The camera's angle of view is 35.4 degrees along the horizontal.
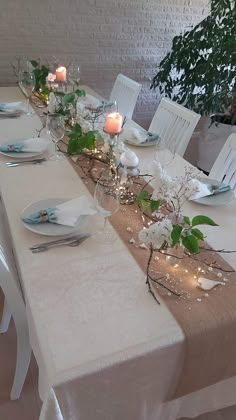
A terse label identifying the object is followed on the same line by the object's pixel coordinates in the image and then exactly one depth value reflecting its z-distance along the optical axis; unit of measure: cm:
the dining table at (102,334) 70
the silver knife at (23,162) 143
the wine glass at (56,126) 143
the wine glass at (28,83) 219
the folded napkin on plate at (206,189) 119
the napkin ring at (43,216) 105
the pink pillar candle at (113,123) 143
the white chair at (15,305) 99
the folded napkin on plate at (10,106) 200
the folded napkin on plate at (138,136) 169
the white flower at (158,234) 84
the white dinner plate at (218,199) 122
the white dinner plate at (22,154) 147
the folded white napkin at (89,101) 215
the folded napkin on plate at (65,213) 105
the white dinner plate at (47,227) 102
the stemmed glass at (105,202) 102
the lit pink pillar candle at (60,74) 218
